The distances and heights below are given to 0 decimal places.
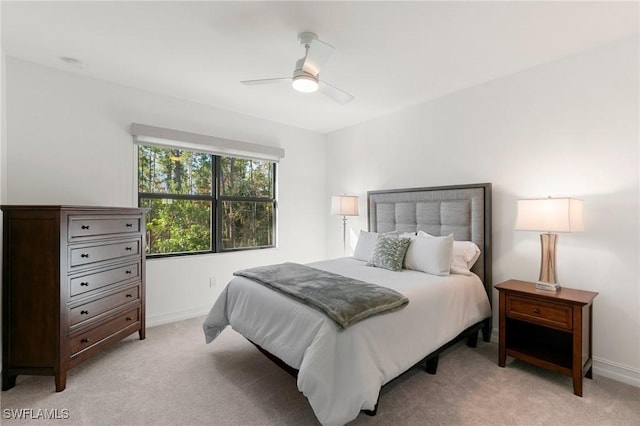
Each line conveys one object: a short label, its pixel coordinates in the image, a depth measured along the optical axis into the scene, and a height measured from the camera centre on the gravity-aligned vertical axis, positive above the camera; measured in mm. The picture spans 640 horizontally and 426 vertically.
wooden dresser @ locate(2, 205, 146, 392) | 2119 -584
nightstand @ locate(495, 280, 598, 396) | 2104 -908
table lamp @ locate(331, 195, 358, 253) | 4113 +84
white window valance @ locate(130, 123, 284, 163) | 3219 +819
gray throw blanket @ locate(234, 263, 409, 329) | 1775 -554
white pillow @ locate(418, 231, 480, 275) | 2825 -439
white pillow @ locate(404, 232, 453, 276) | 2684 -406
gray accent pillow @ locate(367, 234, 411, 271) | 2905 -411
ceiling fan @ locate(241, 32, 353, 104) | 2047 +1045
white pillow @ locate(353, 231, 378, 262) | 3386 -396
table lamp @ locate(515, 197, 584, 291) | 2225 -80
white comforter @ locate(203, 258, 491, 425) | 1598 -806
